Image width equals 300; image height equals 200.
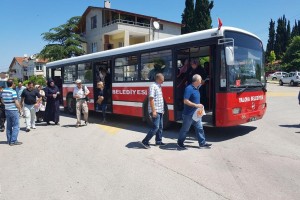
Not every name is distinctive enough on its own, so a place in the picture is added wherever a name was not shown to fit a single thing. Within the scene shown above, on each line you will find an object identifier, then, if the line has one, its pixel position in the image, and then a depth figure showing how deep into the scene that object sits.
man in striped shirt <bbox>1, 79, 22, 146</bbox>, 8.48
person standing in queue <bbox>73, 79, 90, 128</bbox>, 11.54
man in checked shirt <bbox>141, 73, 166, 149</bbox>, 7.27
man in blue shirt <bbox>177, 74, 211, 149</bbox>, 7.12
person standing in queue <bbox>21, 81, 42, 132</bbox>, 10.66
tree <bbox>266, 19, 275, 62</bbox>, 81.69
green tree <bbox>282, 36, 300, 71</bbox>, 53.69
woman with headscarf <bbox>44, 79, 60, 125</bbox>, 11.84
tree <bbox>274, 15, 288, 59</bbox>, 78.00
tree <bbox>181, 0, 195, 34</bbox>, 50.16
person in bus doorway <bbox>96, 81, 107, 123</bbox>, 11.99
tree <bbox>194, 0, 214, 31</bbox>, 48.68
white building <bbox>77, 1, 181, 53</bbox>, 37.19
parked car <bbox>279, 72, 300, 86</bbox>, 39.34
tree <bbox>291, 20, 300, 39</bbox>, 78.26
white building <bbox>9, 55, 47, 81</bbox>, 80.12
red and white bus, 7.89
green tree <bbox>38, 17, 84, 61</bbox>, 42.31
